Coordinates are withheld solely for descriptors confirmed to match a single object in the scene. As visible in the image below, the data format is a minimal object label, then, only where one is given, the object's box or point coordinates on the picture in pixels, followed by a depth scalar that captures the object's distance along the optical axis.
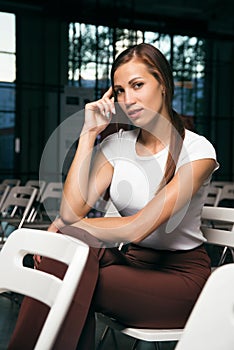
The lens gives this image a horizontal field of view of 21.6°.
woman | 1.89
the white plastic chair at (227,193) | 5.86
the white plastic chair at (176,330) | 1.87
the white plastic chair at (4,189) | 6.16
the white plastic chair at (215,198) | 5.58
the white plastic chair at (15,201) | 5.42
